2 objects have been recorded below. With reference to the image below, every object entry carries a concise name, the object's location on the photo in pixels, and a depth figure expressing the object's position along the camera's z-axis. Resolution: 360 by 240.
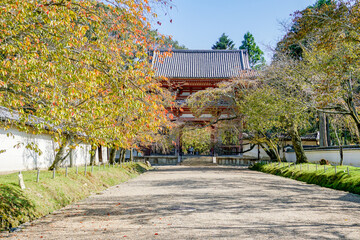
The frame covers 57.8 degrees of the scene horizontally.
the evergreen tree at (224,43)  51.66
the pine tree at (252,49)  46.44
